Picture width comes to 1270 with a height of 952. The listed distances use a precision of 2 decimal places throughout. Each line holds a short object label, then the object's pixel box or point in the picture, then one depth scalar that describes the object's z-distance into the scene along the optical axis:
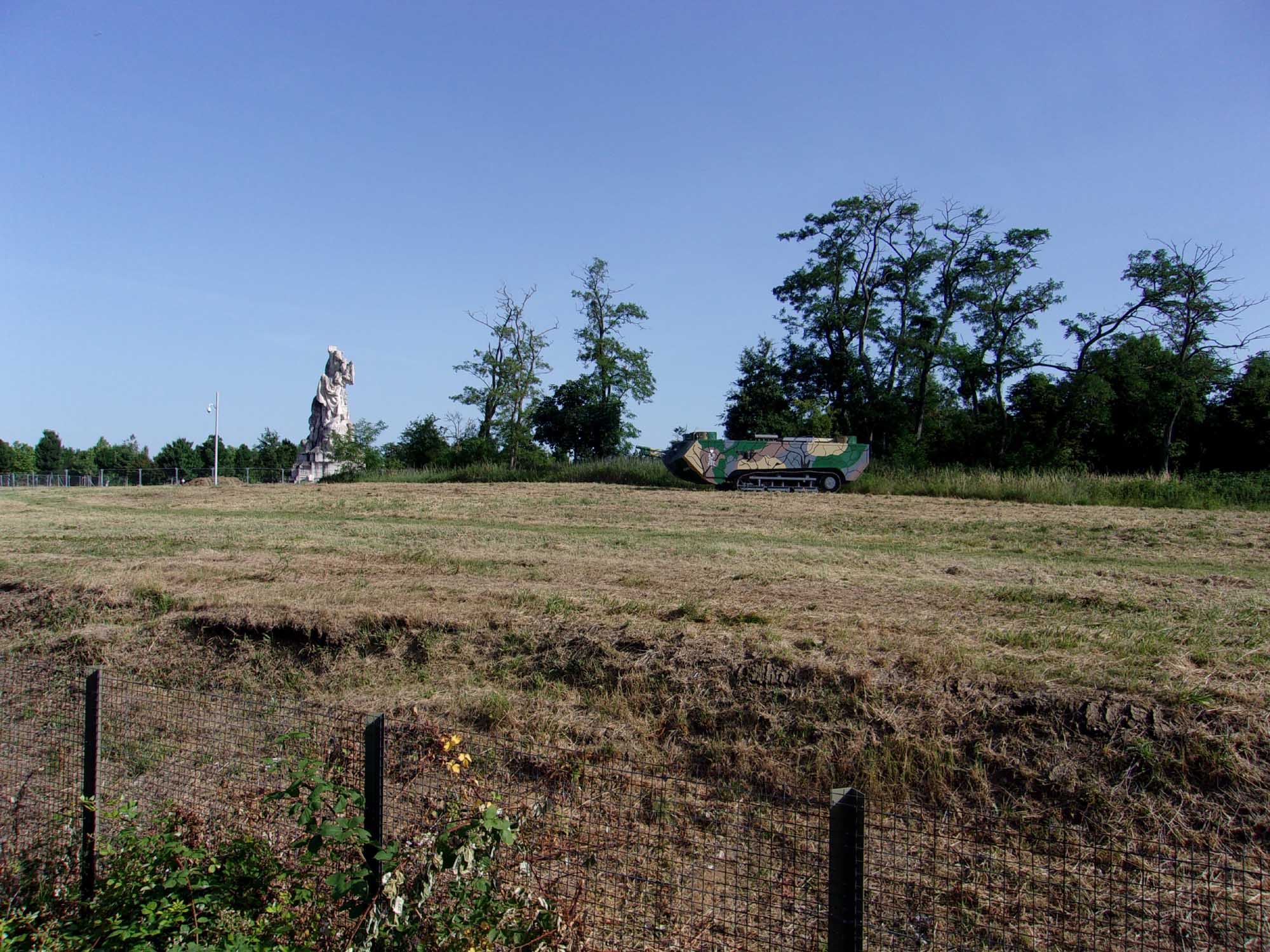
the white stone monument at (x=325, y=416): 46.44
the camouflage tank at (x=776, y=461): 26.62
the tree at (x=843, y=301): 38.91
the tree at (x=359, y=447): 39.75
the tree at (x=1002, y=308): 36.94
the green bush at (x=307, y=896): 3.40
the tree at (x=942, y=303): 37.66
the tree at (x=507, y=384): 43.31
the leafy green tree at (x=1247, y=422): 33.53
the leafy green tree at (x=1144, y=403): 33.41
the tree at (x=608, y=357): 43.28
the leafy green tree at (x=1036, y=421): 34.66
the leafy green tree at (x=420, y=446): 43.19
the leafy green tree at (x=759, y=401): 36.06
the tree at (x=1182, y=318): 33.34
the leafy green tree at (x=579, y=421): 42.72
